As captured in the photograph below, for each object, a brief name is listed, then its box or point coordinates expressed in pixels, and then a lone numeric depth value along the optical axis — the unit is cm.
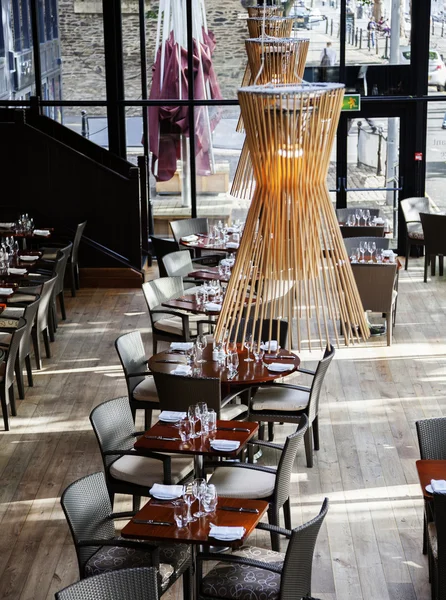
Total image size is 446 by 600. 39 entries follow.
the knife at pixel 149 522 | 545
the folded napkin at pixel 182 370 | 769
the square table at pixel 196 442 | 623
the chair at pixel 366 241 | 1171
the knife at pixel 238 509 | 560
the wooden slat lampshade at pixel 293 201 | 355
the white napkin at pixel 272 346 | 820
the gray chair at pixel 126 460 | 648
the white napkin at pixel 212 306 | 962
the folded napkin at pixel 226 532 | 526
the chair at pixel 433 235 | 1311
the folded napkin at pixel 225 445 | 622
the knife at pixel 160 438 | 640
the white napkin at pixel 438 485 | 582
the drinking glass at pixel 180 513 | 543
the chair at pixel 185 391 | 712
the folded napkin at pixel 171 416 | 675
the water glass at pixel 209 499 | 554
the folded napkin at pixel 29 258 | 1162
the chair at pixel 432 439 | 646
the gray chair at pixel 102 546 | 548
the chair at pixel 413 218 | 1383
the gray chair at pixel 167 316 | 965
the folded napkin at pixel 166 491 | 573
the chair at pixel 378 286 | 1088
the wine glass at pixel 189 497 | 555
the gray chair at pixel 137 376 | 794
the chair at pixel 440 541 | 543
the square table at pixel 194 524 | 528
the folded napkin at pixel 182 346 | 839
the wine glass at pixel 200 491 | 552
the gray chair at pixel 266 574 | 509
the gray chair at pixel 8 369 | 861
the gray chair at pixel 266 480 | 620
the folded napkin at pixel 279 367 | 776
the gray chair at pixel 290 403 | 759
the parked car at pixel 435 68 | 1439
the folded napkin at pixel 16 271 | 1109
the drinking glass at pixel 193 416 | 639
